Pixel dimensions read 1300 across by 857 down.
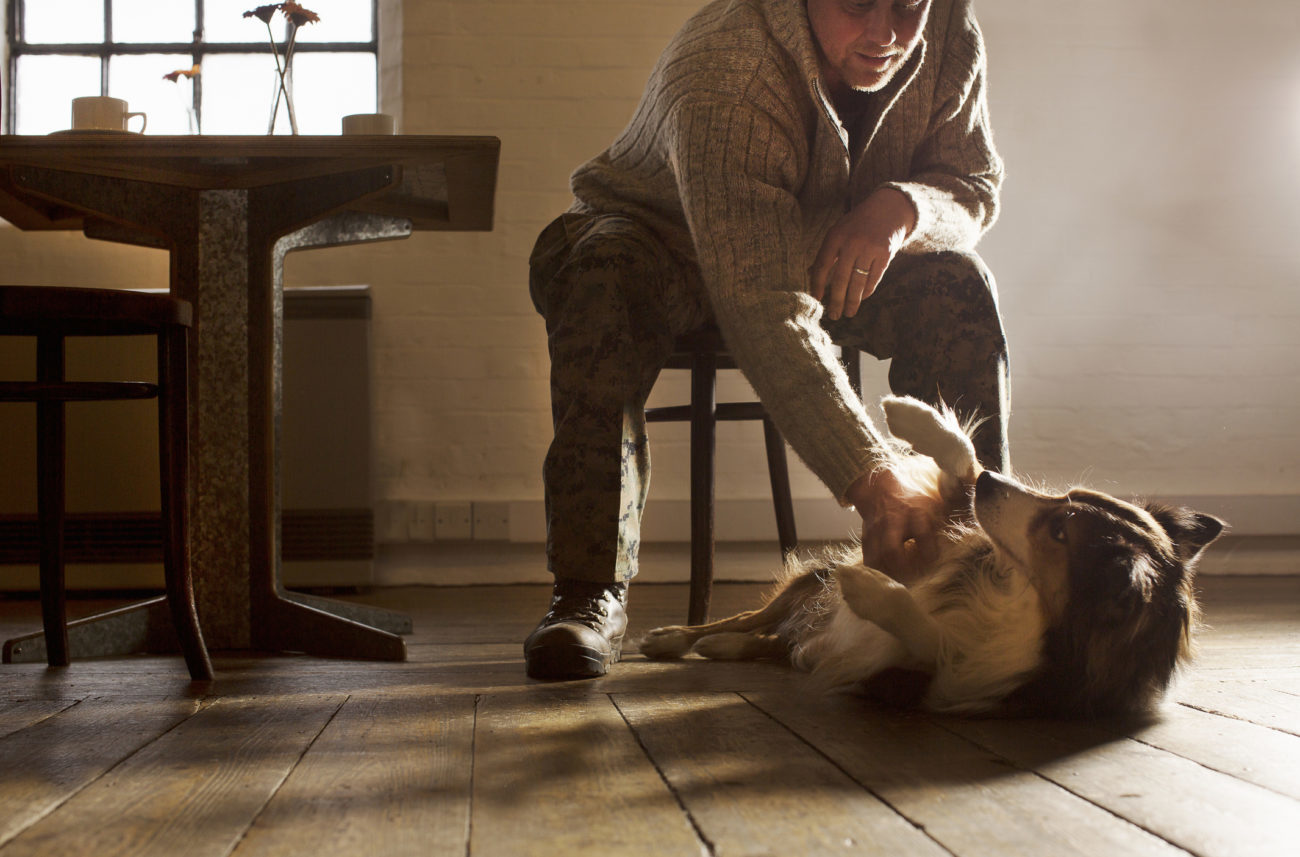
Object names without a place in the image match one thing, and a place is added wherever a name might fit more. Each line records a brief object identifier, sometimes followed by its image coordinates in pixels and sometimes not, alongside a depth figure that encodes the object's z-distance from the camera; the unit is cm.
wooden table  175
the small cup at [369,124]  192
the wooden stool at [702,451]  194
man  142
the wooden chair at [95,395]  141
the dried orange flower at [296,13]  213
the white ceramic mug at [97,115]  191
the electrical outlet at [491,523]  322
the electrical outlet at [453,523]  321
